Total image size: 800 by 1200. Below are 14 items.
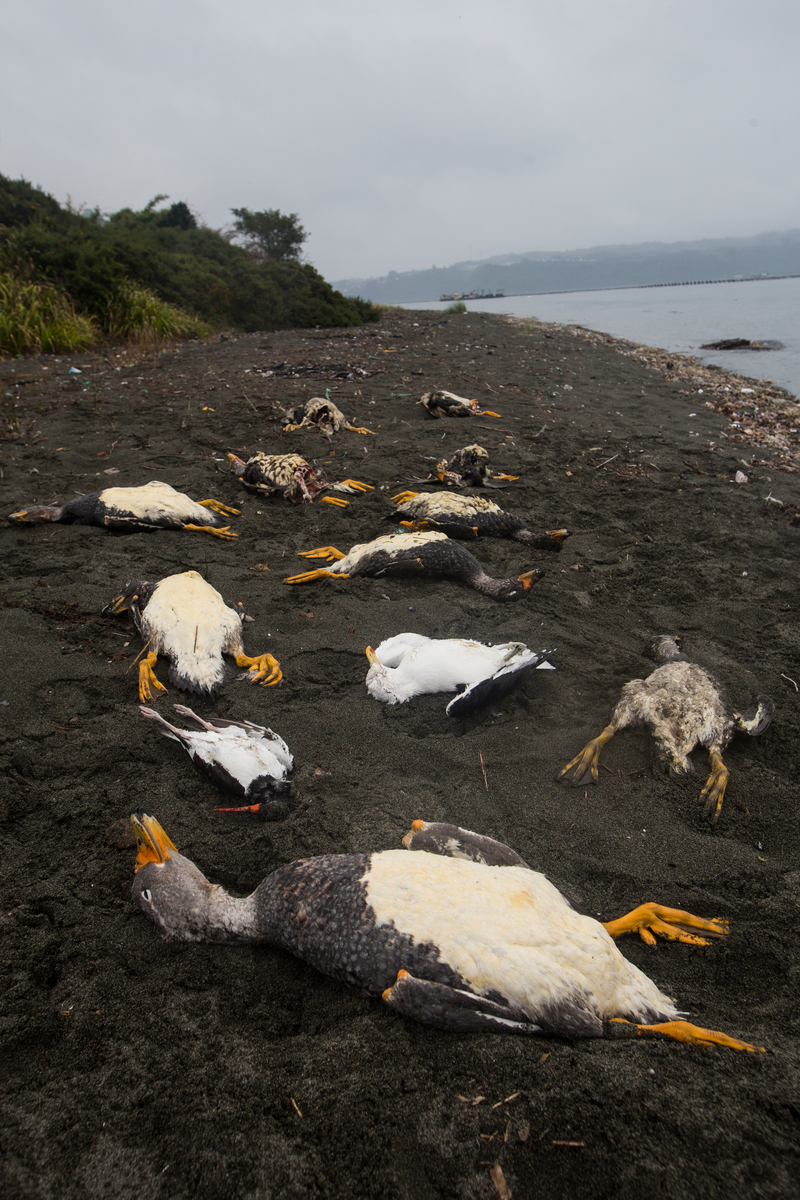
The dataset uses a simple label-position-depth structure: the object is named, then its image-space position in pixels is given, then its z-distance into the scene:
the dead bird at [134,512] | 4.23
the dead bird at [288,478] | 4.95
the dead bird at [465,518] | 4.38
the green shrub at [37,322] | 9.30
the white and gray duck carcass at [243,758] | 2.19
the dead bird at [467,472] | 5.22
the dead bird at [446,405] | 7.18
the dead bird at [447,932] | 1.49
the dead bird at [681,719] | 2.40
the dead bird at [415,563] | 3.78
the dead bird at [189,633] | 2.81
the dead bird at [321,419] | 6.48
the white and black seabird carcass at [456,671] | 2.65
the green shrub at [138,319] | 11.01
